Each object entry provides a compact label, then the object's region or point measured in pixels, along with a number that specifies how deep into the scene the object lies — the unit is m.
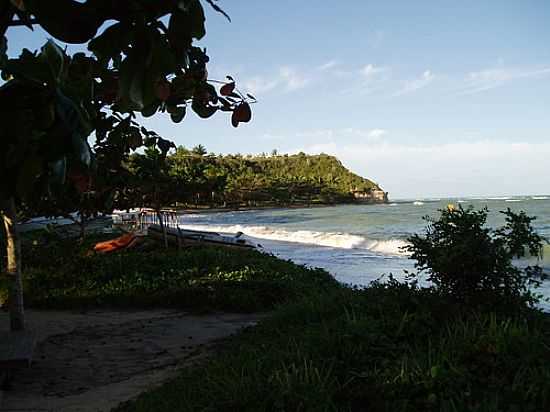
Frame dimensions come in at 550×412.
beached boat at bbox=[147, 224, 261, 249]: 14.93
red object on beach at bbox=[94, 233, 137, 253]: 12.13
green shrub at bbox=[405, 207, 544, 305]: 4.02
